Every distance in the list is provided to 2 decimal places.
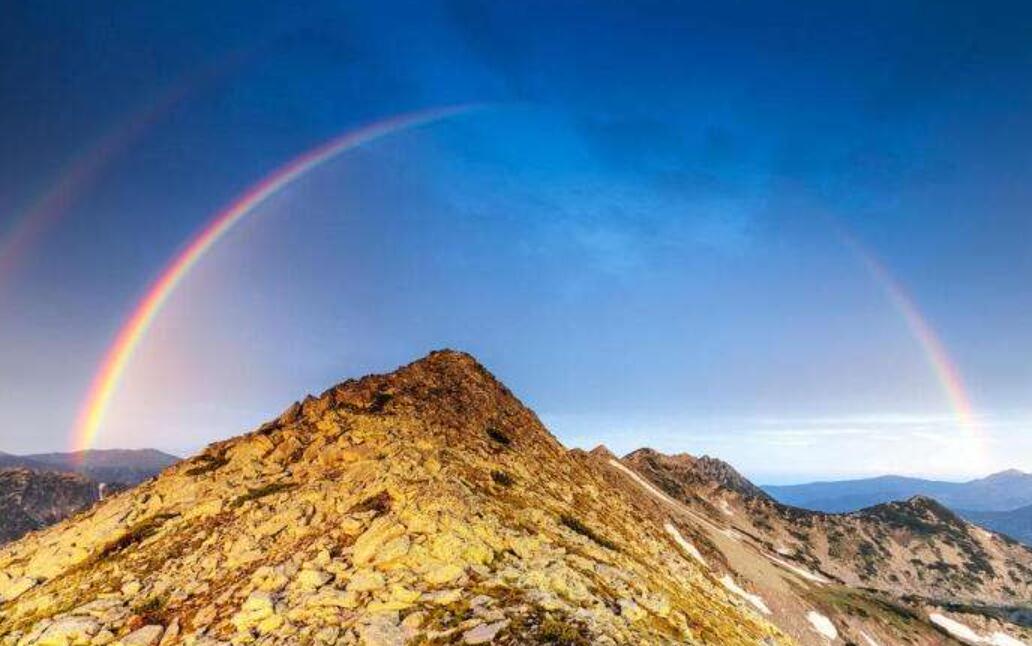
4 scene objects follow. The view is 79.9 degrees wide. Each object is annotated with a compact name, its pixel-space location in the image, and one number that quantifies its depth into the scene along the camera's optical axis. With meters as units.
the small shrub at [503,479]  33.78
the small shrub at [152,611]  22.57
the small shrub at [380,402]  40.16
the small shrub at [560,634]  17.80
